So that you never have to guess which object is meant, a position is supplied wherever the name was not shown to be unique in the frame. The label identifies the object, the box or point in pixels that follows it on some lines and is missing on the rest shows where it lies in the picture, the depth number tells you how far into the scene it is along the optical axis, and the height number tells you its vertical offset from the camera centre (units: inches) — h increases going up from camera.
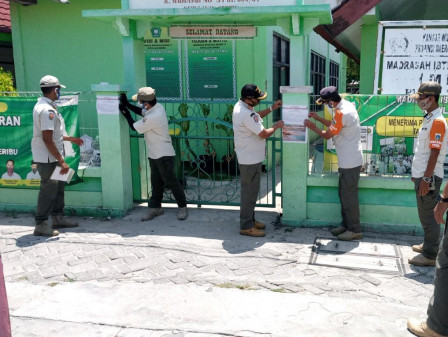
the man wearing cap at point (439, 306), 128.9 -61.8
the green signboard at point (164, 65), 373.4 +24.3
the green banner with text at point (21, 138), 250.7 -23.1
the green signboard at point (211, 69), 365.7 +20.6
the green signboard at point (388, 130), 216.7 -18.7
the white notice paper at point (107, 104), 245.9 -4.6
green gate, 254.9 -46.3
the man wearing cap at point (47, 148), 215.8 -24.9
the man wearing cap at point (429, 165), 174.2 -29.3
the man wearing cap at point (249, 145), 209.9 -24.7
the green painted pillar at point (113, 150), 246.2 -30.0
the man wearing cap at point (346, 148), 203.3 -25.8
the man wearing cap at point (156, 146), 231.5 -26.9
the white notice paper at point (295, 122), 224.8 -14.6
